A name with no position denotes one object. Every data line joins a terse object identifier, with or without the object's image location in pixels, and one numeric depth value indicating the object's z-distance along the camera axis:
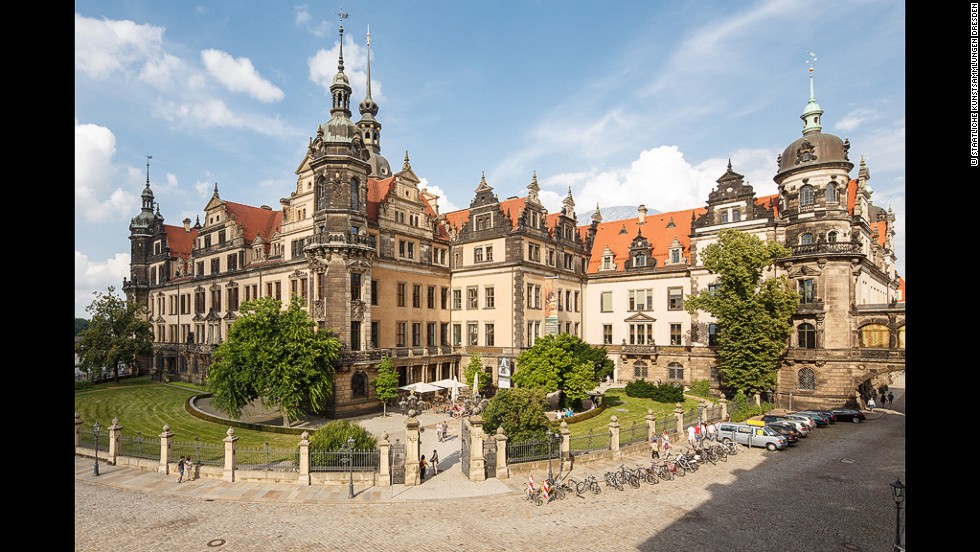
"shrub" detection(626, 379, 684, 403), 45.44
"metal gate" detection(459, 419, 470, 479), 26.56
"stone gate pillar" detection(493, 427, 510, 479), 25.59
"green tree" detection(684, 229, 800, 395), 42.28
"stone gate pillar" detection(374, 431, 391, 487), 24.38
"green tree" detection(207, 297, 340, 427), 34.44
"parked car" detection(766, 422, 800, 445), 31.75
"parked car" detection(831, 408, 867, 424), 39.31
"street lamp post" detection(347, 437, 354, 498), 22.89
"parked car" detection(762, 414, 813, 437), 34.25
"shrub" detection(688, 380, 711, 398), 48.28
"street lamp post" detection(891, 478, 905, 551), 15.76
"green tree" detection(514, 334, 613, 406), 38.72
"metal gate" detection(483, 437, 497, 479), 25.70
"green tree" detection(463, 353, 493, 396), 45.69
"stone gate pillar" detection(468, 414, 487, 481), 25.17
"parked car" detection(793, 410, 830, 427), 37.78
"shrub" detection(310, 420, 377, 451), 25.27
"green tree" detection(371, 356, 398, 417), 40.75
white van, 31.09
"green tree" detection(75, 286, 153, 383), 60.47
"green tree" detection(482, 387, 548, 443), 27.48
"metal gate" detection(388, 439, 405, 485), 24.86
